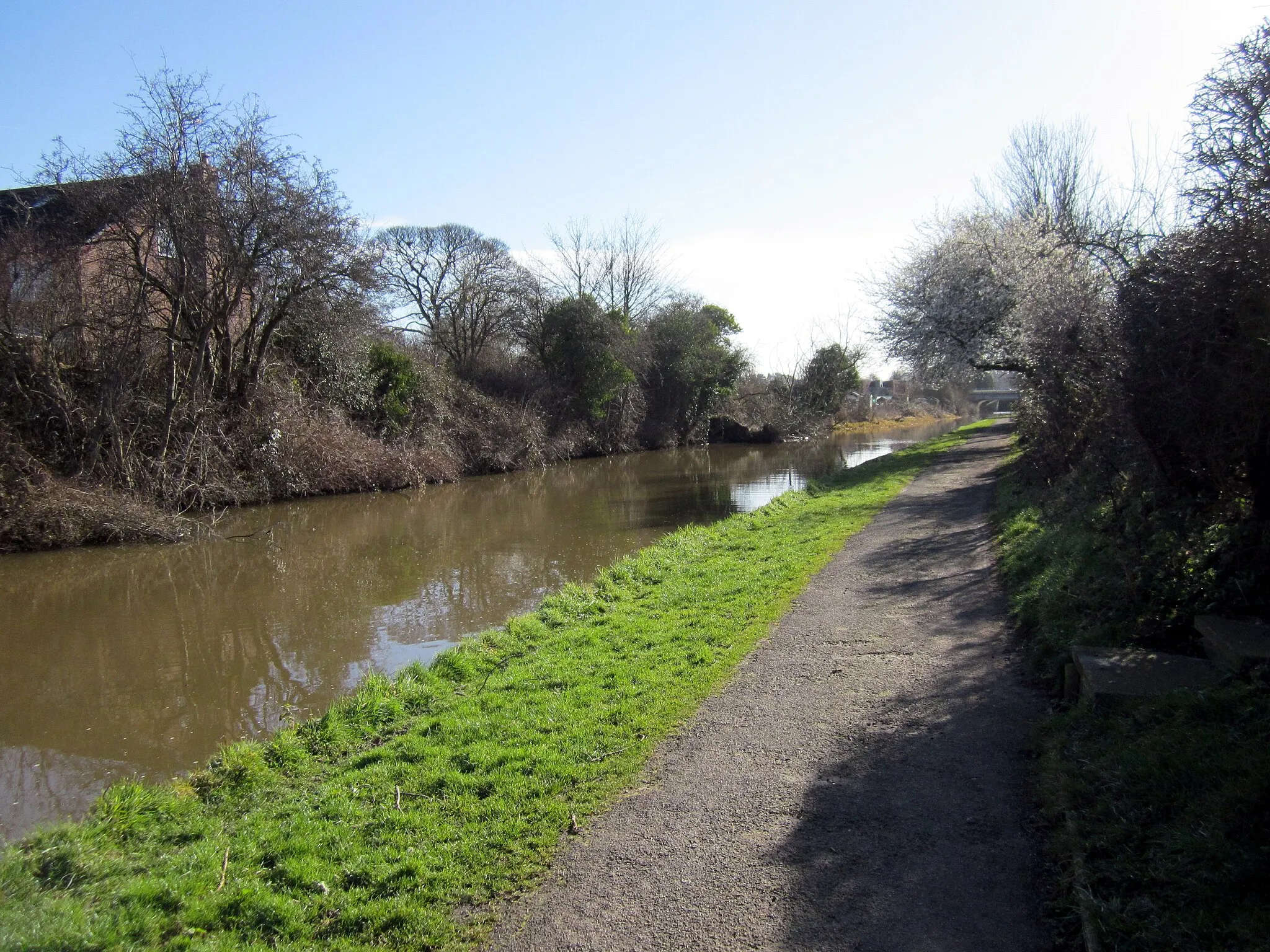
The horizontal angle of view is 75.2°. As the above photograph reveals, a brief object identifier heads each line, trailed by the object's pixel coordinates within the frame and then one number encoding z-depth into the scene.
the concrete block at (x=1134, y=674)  4.84
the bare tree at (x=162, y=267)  17.72
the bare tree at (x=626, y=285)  47.00
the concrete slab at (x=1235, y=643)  4.66
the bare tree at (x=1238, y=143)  5.05
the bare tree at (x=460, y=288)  38.62
